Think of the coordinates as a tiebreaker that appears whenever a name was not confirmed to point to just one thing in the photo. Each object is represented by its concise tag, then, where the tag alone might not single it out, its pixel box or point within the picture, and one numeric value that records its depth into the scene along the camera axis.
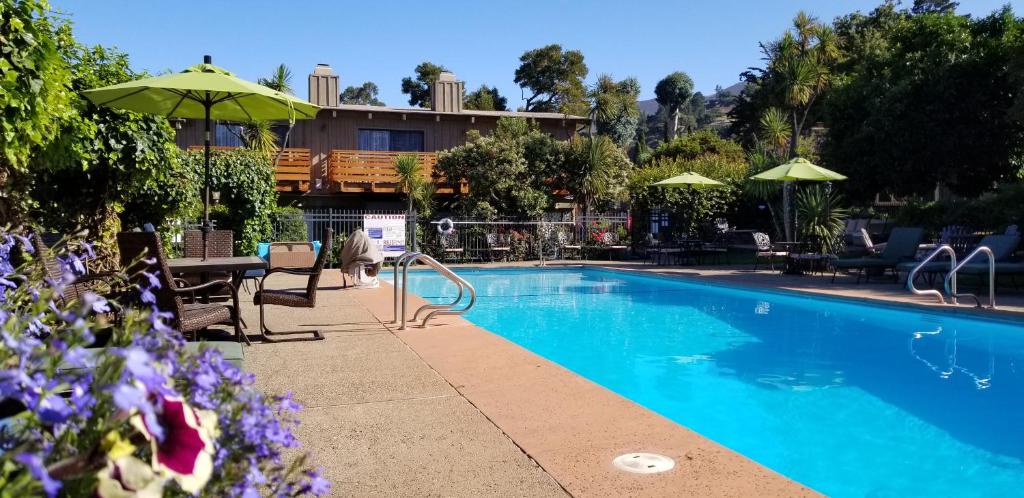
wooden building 22.98
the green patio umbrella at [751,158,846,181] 14.16
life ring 18.48
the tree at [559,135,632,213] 20.98
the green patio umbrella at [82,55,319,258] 6.08
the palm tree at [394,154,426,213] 20.88
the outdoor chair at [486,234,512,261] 19.42
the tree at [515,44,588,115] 43.53
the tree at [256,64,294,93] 22.41
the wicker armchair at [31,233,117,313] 3.77
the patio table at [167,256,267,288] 5.64
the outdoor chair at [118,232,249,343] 4.59
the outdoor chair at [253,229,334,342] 6.07
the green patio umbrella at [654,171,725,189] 17.56
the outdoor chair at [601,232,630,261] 20.11
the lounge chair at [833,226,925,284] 12.52
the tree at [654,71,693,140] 60.81
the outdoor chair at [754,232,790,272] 14.97
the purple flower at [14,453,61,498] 0.86
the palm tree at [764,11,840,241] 23.81
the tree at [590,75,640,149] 25.41
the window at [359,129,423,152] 24.94
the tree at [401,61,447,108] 45.38
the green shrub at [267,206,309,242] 17.27
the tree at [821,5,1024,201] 17.11
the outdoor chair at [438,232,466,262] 18.89
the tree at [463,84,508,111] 38.47
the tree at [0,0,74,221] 3.76
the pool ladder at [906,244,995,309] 8.89
